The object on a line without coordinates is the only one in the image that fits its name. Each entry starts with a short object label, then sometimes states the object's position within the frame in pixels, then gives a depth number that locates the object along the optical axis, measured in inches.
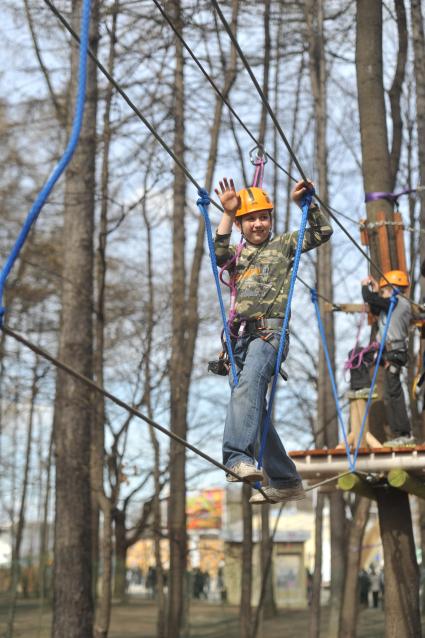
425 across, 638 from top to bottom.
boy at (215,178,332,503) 192.9
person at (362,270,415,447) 339.3
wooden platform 320.5
